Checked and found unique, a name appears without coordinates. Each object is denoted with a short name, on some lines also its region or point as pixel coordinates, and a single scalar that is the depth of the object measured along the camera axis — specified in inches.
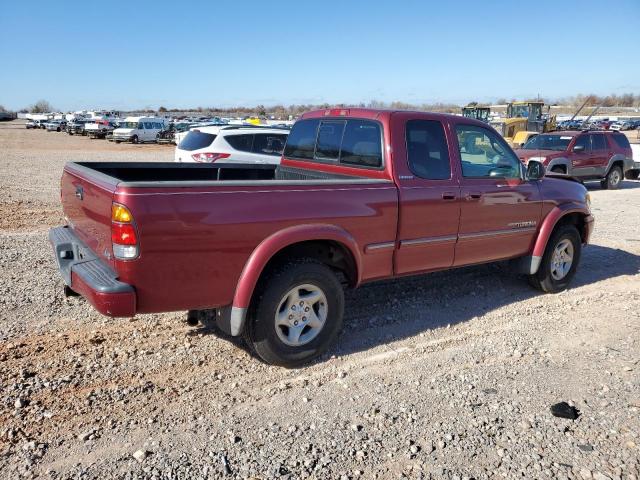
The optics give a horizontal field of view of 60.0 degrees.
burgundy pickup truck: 138.6
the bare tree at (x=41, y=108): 5349.9
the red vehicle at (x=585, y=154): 628.1
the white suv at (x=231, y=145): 502.6
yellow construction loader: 1222.3
